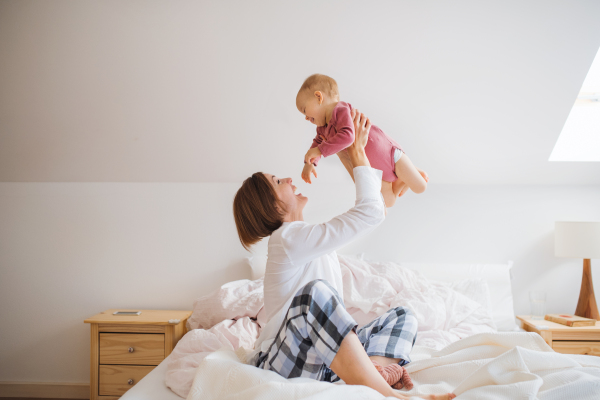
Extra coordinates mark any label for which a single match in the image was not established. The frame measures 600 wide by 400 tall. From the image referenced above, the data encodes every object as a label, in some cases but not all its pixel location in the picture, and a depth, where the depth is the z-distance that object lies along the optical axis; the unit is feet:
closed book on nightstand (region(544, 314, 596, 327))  7.70
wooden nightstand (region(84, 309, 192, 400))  7.95
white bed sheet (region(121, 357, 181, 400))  4.63
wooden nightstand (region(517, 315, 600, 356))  7.54
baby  5.05
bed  3.24
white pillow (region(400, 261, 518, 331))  8.68
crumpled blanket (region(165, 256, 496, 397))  6.20
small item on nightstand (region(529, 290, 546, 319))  8.54
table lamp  8.20
